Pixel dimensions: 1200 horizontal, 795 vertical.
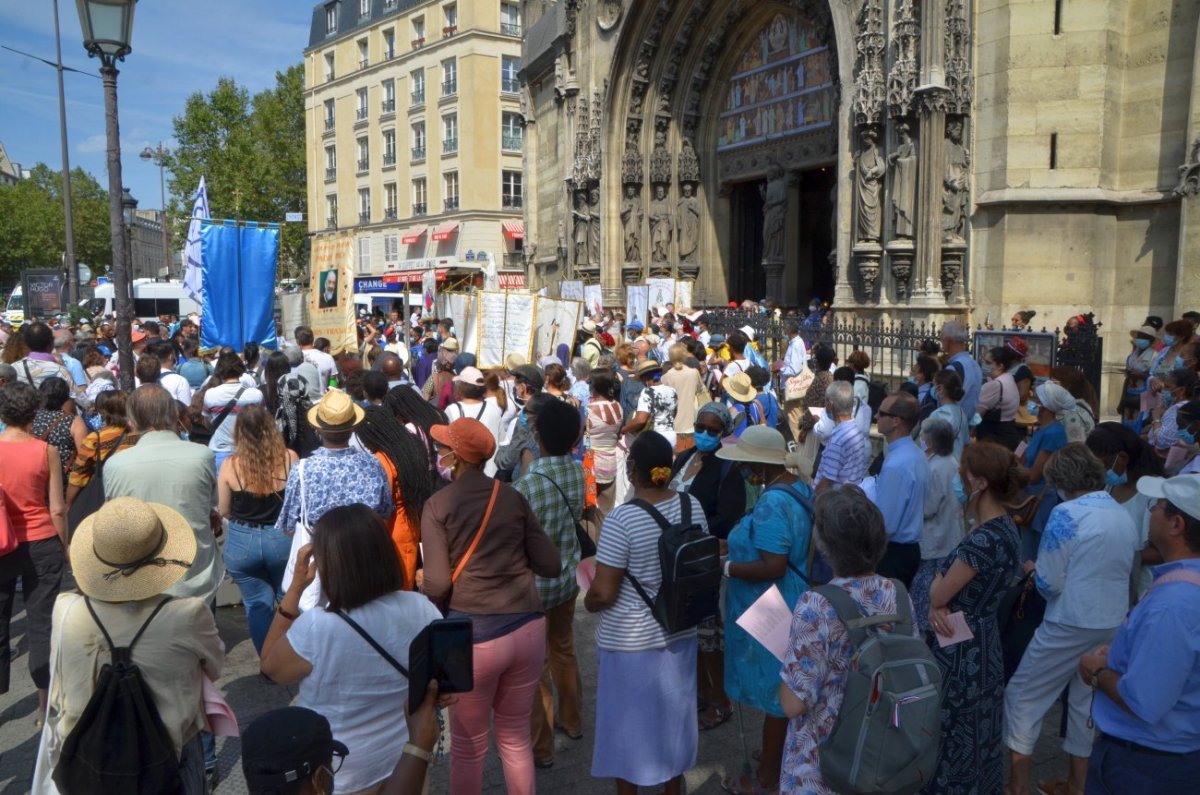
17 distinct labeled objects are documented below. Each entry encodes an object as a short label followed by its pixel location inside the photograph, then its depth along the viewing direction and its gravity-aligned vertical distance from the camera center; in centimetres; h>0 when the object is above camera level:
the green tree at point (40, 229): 6238 +629
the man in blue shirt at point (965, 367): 799 -48
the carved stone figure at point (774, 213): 2091 +249
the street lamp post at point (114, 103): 666 +170
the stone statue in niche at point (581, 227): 2412 +245
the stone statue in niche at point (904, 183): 1359 +209
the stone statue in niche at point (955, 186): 1330 +199
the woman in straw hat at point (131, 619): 266 -96
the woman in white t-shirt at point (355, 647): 264 -102
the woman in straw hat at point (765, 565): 388 -113
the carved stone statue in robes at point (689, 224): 2305 +241
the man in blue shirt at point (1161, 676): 270 -115
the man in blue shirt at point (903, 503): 462 -100
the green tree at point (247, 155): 4716 +903
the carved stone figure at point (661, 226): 2303 +236
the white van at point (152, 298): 3416 +61
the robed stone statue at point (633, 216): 2316 +263
